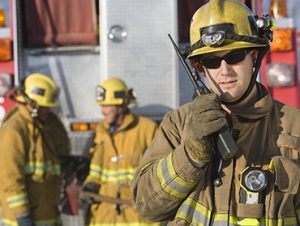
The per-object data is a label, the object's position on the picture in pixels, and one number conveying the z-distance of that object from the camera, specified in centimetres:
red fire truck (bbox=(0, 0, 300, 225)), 473
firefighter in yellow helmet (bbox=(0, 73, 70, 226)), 454
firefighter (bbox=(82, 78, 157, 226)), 477
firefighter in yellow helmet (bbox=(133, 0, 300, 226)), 235
